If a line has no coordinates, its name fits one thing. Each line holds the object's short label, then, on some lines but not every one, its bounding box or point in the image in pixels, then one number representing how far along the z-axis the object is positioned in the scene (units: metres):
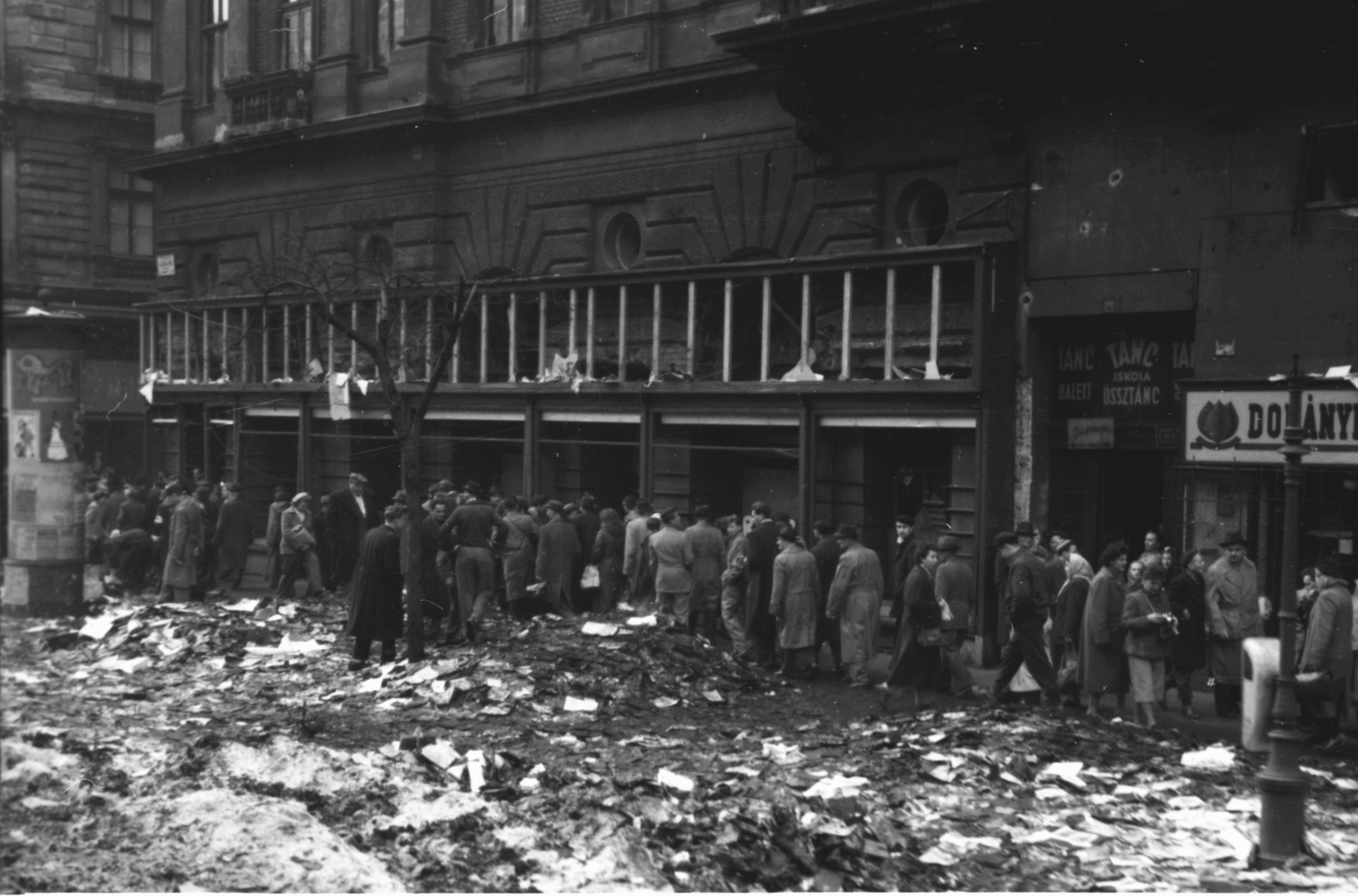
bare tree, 15.73
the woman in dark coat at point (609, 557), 19.83
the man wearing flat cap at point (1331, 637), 13.02
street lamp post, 9.48
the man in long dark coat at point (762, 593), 17.30
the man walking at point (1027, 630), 14.36
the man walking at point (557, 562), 19.61
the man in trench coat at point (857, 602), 16.36
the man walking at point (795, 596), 16.64
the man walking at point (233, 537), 23.72
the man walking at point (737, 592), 17.58
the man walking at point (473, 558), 17.88
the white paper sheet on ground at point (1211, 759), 12.07
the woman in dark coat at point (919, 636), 14.30
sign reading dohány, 15.57
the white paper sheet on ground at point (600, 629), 16.59
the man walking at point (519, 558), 19.58
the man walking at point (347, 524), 22.98
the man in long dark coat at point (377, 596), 16.02
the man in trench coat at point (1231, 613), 14.64
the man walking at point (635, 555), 19.17
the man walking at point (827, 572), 17.16
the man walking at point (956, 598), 15.61
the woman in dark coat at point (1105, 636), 14.04
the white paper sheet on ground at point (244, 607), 20.70
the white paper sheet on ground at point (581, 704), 14.05
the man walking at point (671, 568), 18.31
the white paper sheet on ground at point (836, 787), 10.91
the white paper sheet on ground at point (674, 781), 10.95
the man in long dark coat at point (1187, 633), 14.81
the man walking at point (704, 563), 18.42
